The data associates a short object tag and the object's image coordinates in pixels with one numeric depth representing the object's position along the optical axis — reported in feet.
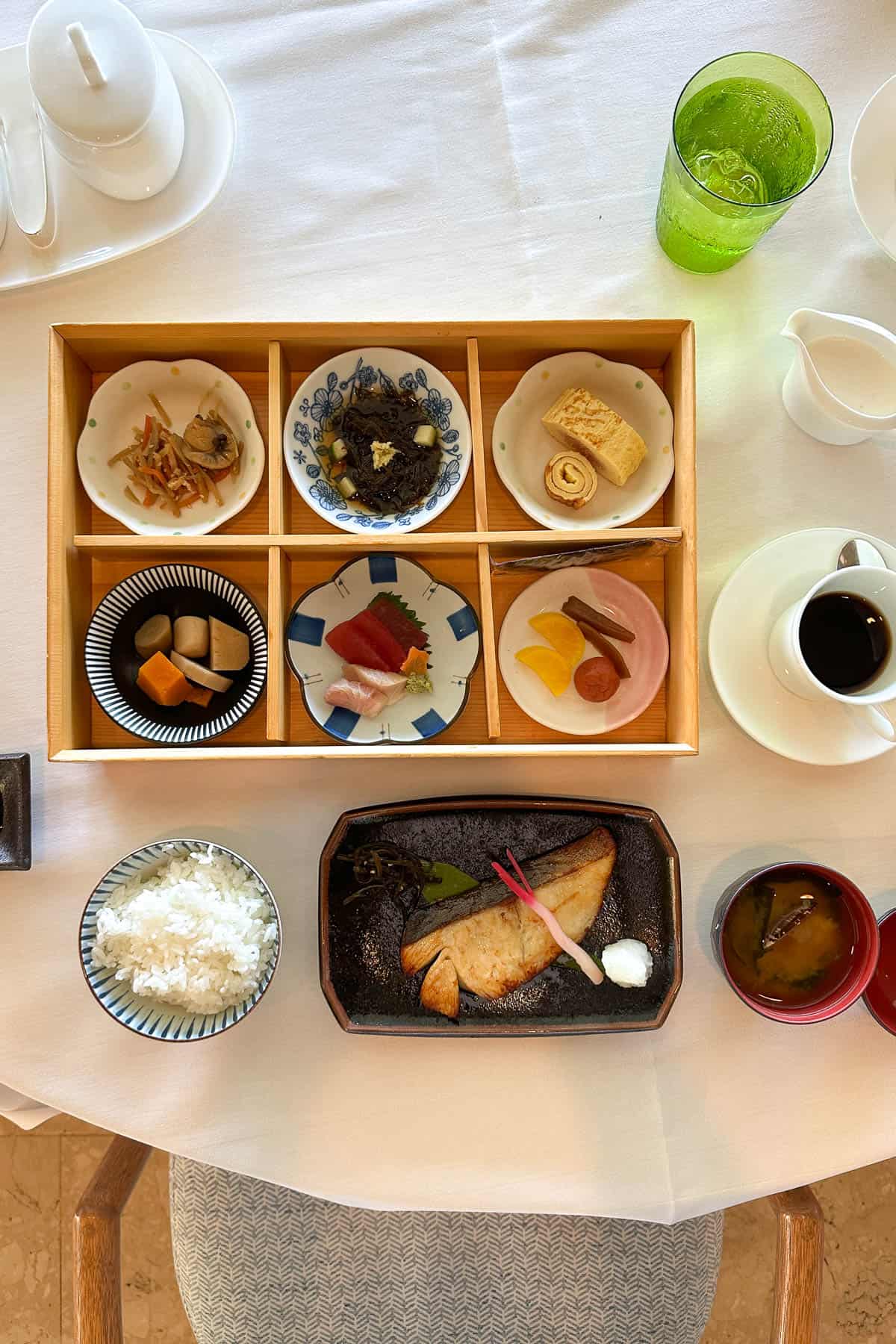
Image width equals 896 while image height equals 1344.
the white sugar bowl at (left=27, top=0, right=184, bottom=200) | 3.70
